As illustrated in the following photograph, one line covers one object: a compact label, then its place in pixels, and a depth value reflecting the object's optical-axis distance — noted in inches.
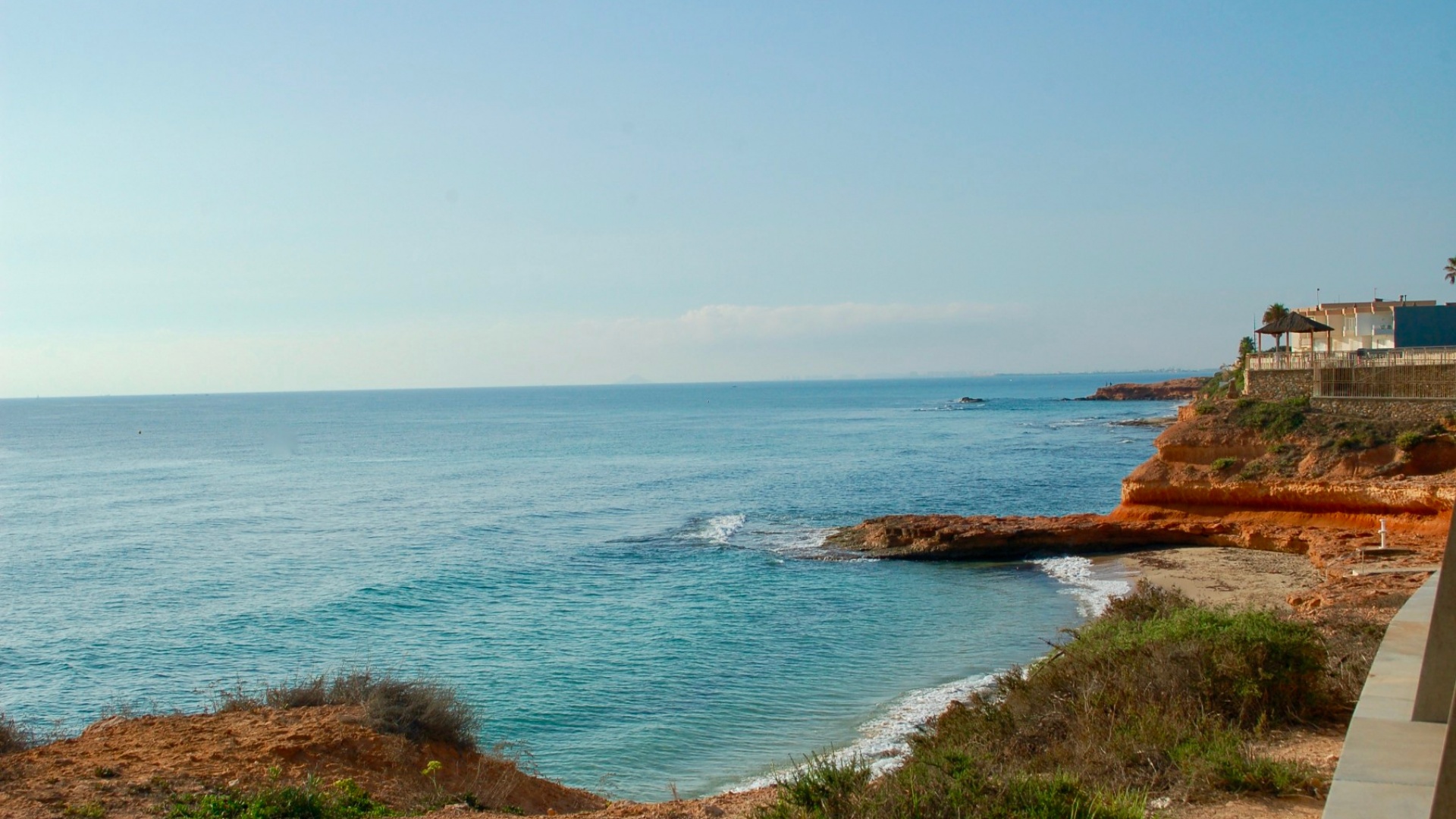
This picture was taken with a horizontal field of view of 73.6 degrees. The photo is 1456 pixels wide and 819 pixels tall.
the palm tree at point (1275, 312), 2669.8
